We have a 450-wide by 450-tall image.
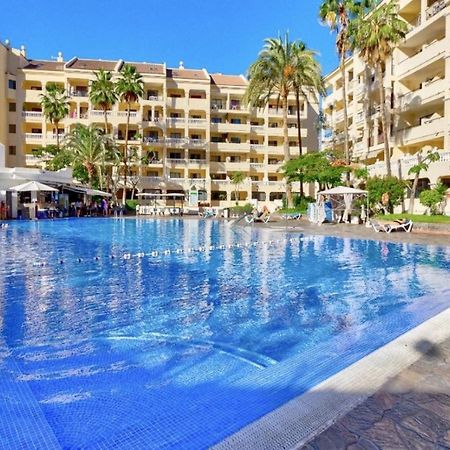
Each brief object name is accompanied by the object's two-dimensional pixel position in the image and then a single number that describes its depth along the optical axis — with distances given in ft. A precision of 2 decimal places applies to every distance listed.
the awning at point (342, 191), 85.05
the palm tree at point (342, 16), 103.55
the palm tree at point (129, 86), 154.71
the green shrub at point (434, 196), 77.87
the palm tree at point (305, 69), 120.57
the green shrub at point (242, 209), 130.30
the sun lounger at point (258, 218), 95.86
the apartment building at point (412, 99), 95.76
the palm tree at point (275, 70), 120.78
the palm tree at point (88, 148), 151.12
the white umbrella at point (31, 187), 104.83
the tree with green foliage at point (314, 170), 100.94
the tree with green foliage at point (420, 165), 81.00
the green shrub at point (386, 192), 90.53
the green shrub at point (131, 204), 161.07
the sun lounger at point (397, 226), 67.77
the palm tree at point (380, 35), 94.22
